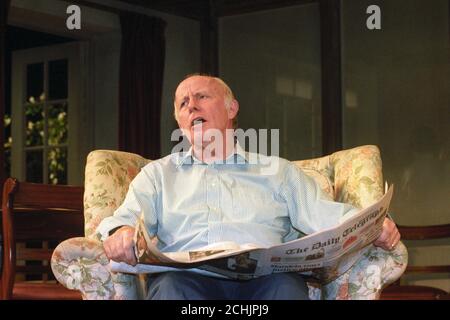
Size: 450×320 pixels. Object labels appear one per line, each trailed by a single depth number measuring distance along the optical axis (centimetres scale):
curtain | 598
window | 621
